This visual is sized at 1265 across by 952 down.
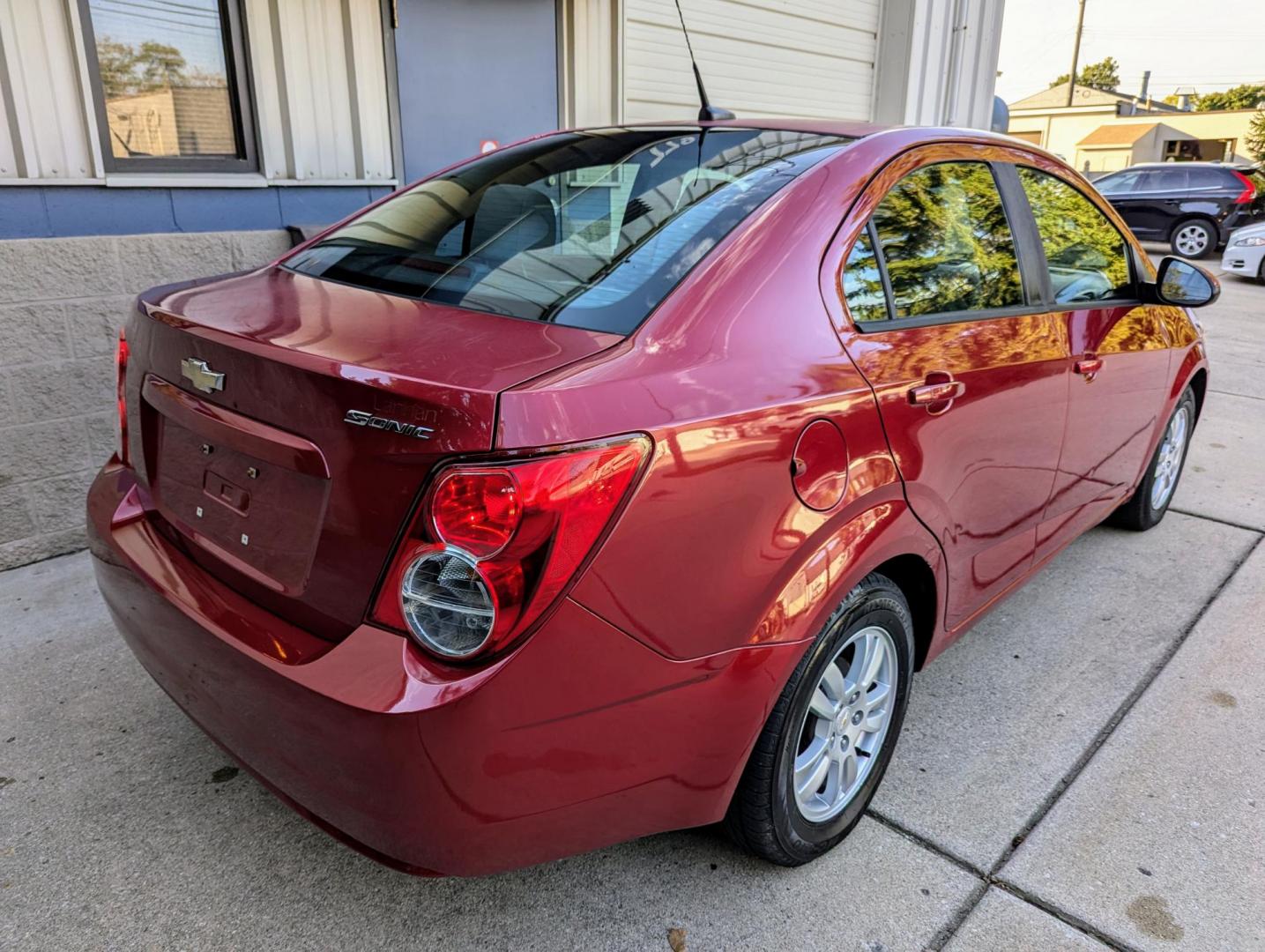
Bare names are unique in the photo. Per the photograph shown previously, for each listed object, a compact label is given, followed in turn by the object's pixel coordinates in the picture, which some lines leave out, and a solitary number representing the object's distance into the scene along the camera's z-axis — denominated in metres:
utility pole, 49.35
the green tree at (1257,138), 35.16
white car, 13.71
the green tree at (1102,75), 85.31
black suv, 16.59
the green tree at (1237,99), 55.47
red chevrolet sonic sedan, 1.51
